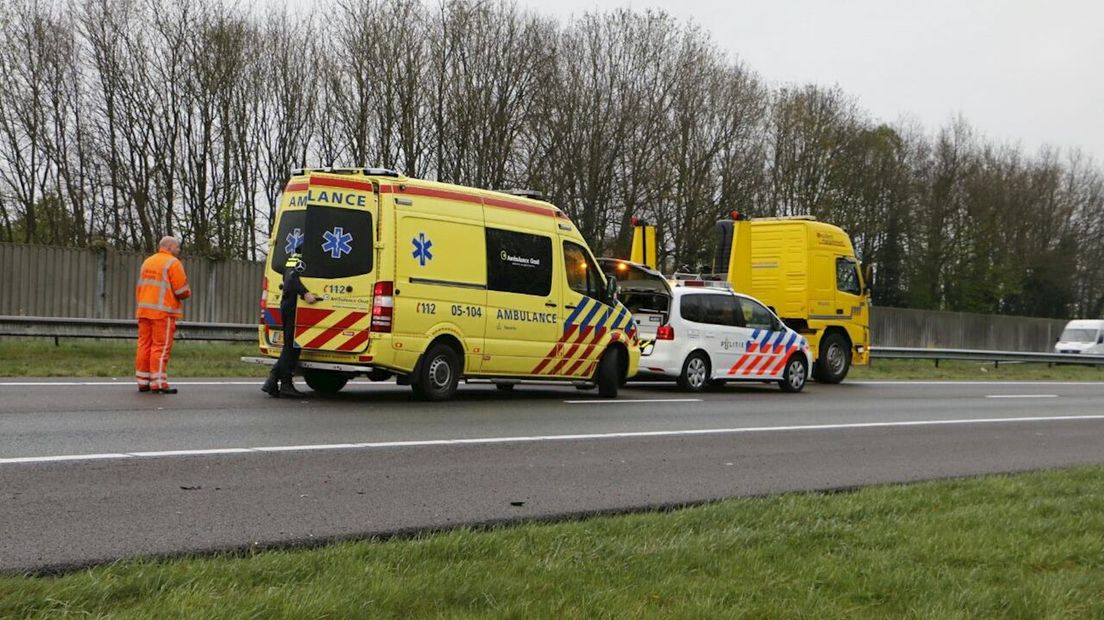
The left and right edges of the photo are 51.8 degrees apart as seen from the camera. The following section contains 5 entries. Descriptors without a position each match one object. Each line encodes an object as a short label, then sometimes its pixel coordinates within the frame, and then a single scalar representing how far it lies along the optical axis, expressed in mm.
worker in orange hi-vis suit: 12273
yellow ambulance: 12359
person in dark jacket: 12273
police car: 17297
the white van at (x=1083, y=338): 42125
